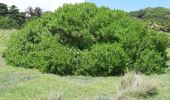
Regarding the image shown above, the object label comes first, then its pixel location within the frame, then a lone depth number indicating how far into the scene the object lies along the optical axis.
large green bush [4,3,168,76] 6.94
